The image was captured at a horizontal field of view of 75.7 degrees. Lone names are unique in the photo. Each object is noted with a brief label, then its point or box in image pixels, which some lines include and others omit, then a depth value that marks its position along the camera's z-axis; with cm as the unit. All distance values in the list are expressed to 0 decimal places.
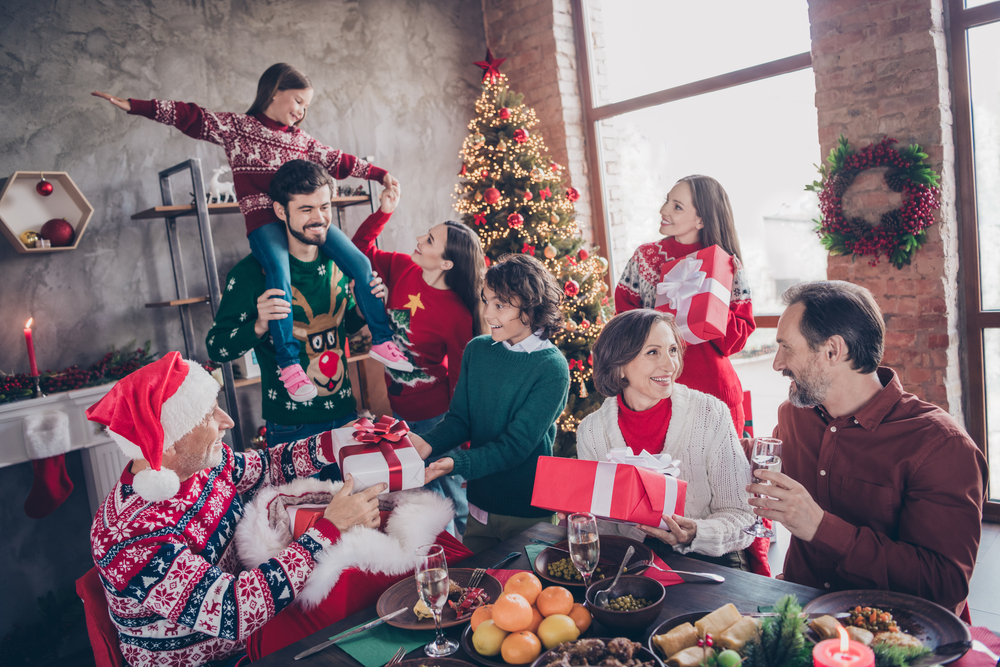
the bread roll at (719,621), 111
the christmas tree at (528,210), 389
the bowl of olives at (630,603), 117
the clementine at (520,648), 113
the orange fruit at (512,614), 117
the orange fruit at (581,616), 122
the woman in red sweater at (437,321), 262
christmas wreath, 307
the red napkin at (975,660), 102
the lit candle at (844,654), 88
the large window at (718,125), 400
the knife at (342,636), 124
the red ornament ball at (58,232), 298
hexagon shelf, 289
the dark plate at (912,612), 107
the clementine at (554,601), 122
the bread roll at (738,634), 106
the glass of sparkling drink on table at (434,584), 120
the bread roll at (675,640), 109
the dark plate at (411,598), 129
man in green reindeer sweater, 241
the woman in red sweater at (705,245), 255
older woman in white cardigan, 174
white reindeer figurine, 339
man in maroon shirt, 133
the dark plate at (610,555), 144
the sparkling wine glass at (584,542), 127
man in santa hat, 136
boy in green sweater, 210
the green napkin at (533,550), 154
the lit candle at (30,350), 279
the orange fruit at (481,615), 123
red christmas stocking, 284
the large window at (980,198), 320
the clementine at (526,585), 128
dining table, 123
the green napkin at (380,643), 122
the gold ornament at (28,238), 293
